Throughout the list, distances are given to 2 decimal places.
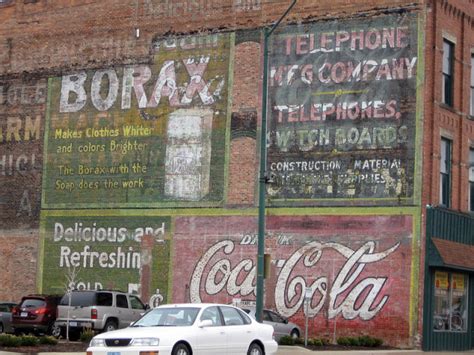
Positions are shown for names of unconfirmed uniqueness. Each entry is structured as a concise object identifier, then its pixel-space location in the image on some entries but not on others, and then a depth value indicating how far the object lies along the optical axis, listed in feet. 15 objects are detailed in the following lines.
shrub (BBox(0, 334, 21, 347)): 100.89
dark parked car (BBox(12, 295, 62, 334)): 121.90
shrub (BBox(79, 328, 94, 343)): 112.47
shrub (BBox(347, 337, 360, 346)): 121.19
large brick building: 126.41
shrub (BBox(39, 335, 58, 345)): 104.94
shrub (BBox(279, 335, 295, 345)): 115.96
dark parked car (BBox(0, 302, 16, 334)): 128.36
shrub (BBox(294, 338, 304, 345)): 117.80
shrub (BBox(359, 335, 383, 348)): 120.88
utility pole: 93.30
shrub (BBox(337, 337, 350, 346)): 121.39
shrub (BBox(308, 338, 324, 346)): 118.52
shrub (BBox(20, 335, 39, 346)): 102.40
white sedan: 73.77
